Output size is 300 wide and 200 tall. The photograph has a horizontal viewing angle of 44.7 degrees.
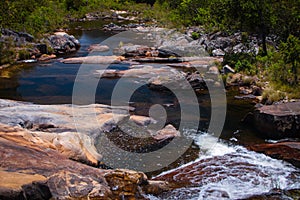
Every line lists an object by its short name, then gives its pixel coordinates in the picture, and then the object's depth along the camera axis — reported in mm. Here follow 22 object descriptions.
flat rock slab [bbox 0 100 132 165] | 10555
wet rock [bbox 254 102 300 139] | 13078
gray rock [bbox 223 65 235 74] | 22141
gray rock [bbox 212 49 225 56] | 27266
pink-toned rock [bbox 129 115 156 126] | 14141
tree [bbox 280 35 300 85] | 18000
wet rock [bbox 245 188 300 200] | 8969
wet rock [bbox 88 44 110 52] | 30403
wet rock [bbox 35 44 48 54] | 28781
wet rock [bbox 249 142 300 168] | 11203
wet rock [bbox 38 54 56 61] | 27034
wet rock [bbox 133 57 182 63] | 26688
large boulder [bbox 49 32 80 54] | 30688
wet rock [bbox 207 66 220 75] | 22425
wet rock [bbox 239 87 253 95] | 19172
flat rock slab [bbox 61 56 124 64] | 25859
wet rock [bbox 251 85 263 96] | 18608
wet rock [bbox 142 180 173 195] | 9077
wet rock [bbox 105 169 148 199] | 8775
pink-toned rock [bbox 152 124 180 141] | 12789
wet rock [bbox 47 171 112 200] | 8094
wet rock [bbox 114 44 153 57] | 29067
